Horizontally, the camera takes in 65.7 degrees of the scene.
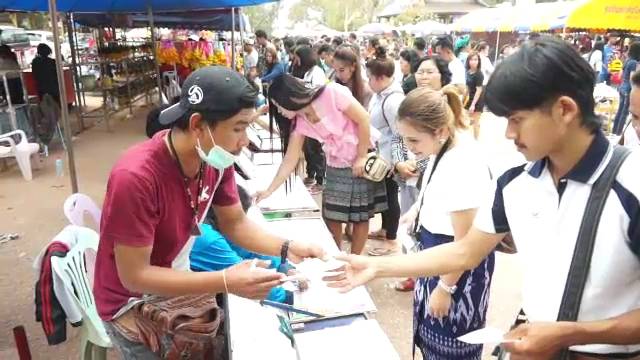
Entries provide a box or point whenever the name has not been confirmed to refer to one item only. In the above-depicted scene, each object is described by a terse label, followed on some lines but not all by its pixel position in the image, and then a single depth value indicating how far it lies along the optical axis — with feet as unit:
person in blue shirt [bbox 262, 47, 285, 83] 25.52
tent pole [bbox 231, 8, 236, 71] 24.20
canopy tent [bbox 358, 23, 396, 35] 99.40
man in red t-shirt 4.23
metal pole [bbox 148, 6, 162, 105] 22.41
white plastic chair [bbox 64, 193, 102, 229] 7.93
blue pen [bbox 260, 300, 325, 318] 5.66
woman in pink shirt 9.25
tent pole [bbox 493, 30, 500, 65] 65.48
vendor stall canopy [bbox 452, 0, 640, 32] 25.95
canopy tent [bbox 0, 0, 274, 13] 21.59
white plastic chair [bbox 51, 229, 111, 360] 6.41
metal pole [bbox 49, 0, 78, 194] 8.83
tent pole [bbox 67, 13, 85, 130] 26.84
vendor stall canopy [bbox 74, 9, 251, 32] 33.65
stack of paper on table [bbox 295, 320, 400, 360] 5.21
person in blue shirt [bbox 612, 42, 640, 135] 18.89
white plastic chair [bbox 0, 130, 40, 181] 19.88
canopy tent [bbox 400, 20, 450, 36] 80.94
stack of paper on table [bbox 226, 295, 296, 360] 5.21
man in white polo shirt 3.18
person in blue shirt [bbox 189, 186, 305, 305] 5.92
